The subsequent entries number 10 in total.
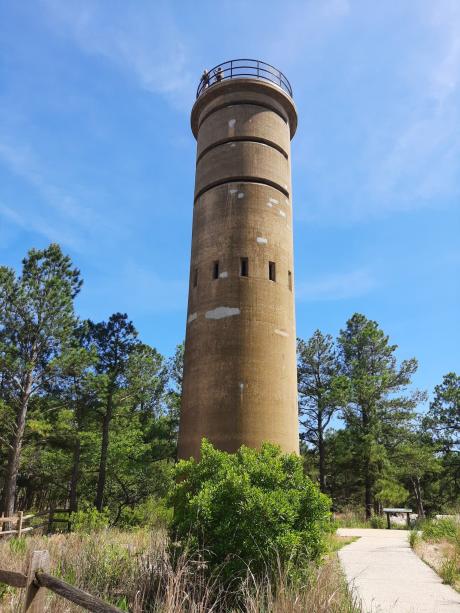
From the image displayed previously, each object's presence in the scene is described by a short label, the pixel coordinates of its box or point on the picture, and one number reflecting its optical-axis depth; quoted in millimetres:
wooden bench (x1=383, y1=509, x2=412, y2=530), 21109
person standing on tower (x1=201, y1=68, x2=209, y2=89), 19250
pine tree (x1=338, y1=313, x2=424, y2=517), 26344
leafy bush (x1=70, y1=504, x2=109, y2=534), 13200
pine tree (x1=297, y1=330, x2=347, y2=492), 28516
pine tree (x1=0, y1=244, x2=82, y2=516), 19891
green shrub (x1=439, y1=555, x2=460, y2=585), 8068
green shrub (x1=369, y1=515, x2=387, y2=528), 23069
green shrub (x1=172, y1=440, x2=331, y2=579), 6410
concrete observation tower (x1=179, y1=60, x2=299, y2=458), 13766
